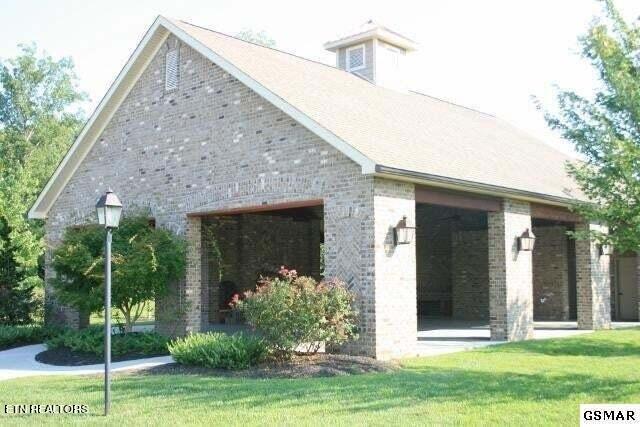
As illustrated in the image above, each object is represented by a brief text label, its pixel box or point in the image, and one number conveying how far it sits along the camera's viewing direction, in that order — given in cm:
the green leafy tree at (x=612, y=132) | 1038
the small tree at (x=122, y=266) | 1520
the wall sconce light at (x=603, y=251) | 1988
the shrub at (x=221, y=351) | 1227
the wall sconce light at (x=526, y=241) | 1675
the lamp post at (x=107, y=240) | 909
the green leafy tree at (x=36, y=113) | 4236
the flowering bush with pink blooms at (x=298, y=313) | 1249
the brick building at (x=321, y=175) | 1357
